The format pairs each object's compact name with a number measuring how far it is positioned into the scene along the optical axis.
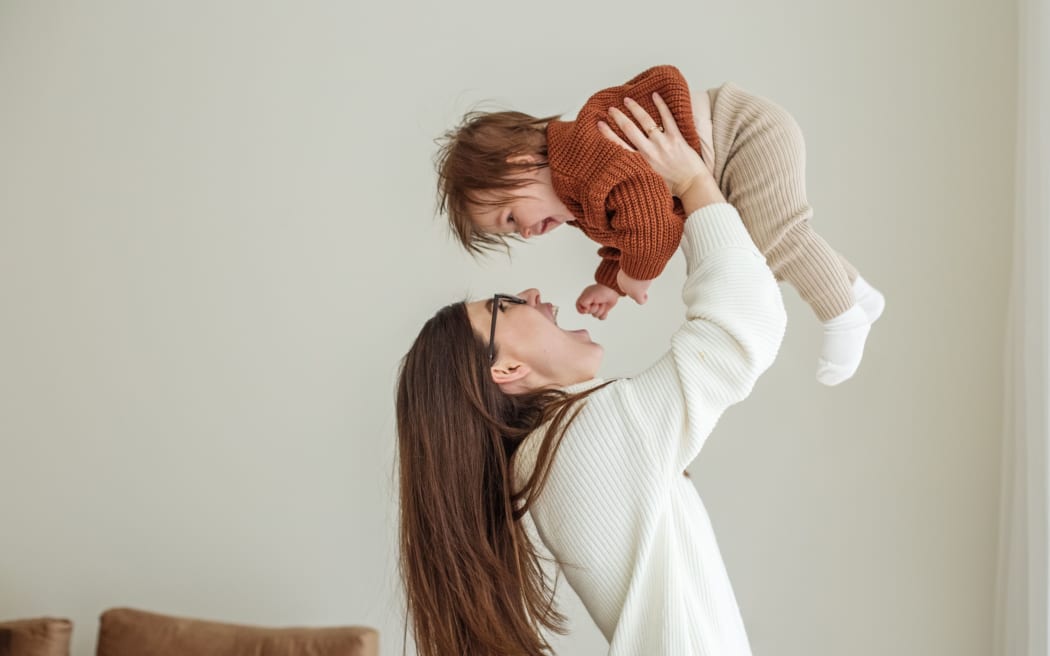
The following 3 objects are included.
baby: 1.38
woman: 1.28
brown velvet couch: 2.05
